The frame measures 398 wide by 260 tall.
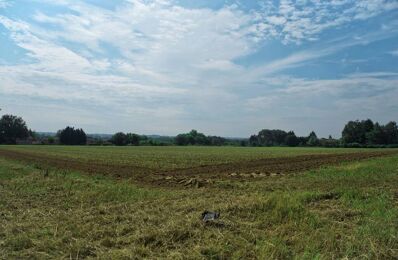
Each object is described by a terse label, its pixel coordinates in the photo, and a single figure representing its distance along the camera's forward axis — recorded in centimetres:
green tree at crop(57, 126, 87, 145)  14200
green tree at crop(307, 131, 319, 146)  13962
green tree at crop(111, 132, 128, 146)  14225
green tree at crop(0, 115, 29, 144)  14700
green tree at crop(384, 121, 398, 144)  13275
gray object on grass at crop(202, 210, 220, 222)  792
